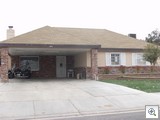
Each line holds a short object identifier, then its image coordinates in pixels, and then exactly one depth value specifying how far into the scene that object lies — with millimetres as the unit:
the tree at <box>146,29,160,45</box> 28774
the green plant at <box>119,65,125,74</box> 14050
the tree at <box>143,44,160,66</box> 13758
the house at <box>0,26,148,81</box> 11442
